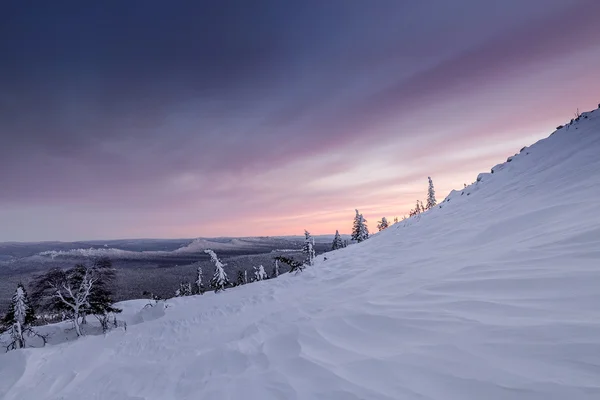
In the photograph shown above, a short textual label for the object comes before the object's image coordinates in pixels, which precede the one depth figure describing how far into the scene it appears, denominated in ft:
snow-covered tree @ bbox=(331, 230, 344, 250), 199.35
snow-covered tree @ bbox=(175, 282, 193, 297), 200.10
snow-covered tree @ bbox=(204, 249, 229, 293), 126.05
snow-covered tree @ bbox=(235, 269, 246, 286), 233.12
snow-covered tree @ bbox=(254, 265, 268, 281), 194.50
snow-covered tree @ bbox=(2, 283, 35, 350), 59.87
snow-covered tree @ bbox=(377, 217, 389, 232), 206.39
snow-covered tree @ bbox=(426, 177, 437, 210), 180.46
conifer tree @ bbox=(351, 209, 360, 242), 177.36
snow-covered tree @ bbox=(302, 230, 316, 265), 153.12
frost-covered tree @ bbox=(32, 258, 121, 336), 63.72
